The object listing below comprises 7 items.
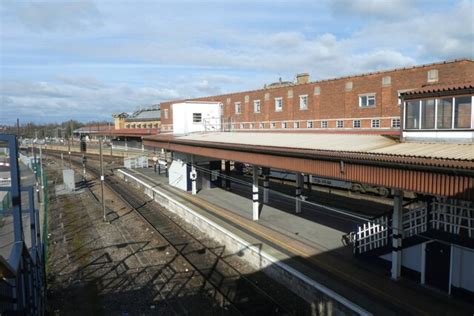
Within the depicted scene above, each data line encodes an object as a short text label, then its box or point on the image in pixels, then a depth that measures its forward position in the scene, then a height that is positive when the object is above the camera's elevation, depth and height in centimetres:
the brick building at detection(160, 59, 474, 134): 3478 +291
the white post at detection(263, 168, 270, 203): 2469 -447
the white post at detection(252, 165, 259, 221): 2041 -354
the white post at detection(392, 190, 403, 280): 1279 -384
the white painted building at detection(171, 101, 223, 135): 3581 +87
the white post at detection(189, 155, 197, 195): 2891 -389
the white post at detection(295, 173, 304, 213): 2166 -358
